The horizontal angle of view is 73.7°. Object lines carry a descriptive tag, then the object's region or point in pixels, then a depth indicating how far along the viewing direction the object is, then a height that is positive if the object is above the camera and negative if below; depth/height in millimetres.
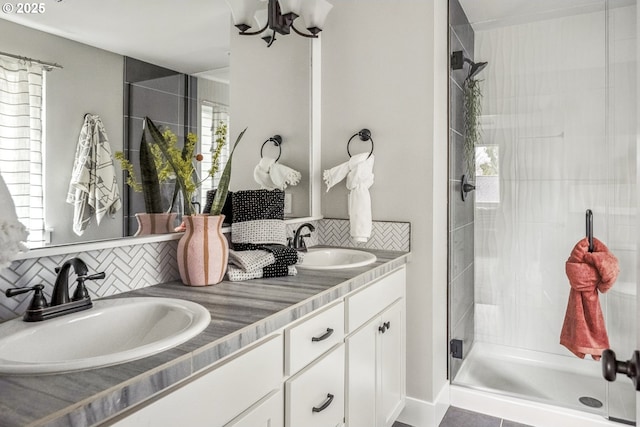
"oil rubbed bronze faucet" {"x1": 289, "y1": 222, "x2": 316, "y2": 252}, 2082 -131
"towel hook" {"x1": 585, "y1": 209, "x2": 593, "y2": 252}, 2199 -49
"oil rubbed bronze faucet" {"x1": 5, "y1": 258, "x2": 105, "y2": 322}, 988 -210
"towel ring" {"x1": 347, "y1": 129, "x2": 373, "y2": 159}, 2273 +415
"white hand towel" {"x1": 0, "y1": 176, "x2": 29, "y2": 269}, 806 -38
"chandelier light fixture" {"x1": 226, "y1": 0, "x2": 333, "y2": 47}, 1824 +915
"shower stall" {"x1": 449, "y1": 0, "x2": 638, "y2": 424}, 2152 +156
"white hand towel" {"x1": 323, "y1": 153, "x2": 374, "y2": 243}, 2150 +120
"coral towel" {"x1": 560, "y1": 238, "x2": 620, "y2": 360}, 2088 -401
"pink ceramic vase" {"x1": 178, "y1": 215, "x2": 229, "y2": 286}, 1406 -132
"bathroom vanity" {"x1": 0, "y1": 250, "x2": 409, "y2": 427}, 699 -336
